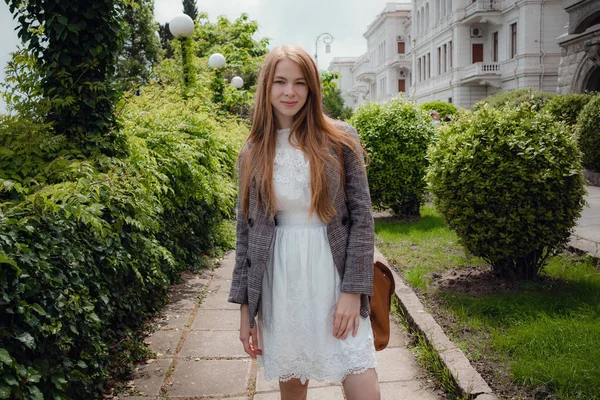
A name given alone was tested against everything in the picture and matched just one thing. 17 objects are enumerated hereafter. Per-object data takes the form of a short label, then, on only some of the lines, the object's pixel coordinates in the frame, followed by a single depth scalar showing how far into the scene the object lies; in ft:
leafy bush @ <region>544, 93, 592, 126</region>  52.42
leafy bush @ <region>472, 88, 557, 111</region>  68.60
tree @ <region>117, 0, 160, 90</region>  126.11
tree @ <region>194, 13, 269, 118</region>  60.34
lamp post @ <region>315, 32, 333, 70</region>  100.52
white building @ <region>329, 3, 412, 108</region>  188.44
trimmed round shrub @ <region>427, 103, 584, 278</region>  16.48
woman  7.48
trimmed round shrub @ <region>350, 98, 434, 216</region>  31.48
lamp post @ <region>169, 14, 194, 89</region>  33.86
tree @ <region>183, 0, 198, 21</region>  172.65
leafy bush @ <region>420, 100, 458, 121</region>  95.87
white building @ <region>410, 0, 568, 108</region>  104.58
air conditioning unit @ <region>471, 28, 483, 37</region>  124.57
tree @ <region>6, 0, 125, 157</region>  14.96
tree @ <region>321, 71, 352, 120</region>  70.79
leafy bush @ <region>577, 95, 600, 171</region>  44.24
